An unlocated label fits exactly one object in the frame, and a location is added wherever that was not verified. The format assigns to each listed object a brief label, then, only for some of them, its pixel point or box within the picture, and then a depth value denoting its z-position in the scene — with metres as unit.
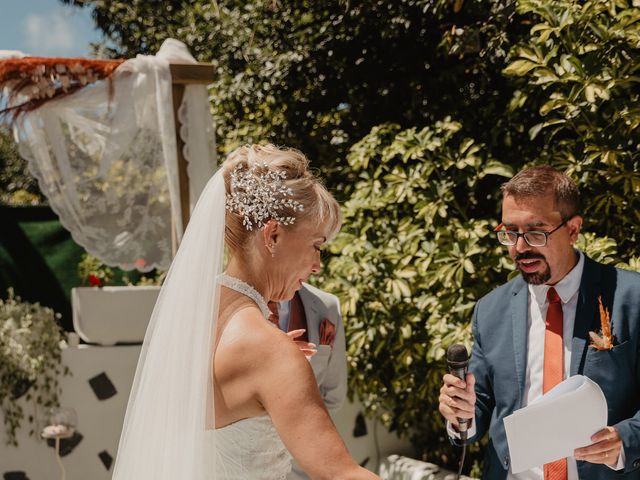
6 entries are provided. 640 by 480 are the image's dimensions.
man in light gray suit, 3.38
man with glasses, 2.40
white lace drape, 4.61
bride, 1.60
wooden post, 4.59
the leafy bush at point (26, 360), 4.57
